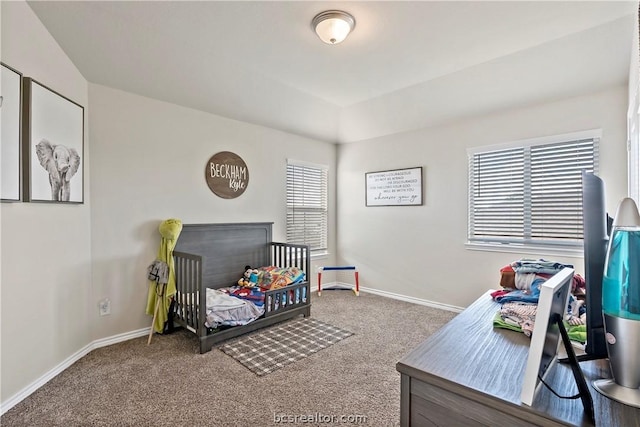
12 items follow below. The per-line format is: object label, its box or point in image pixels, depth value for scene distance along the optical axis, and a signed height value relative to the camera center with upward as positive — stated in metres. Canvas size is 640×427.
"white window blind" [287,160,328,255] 4.40 +0.13
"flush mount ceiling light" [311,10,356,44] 2.13 +1.36
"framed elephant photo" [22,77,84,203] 2.01 +0.48
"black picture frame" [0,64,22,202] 1.81 +0.49
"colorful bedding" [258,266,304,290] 3.32 -0.71
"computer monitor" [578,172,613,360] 0.97 -0.11
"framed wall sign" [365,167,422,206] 4.02 +0.36
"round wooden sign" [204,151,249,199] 3.49 +0.45
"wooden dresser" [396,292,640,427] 0.77 -0.49
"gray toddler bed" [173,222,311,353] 2.69 -0.61
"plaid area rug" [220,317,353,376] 2.44 -1.18
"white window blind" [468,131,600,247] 2.96 +0.26
